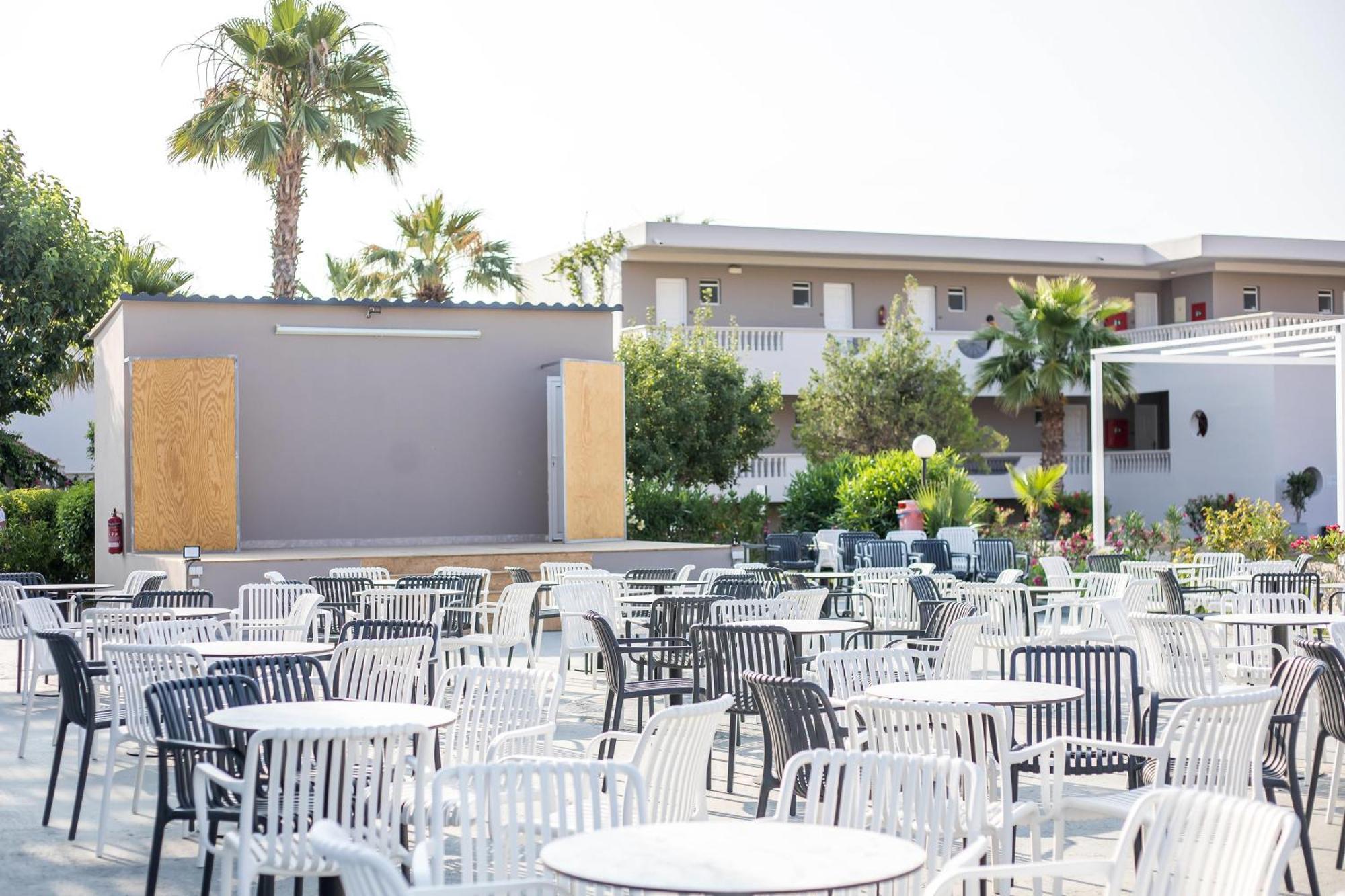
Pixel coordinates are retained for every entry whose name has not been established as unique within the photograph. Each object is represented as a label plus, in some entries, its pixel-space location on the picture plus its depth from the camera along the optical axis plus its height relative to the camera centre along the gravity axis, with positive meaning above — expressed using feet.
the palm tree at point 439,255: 97.55 +15.50
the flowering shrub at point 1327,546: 54.24 -1.81
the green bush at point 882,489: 78.48 +0.45
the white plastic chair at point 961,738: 16.84 -2.64
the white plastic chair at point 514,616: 36.24 -2.70
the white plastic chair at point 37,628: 31.83 -2.58
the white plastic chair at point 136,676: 22.49 -2.49
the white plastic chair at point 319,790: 15.38 -2.87
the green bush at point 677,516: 76.64 -0.75
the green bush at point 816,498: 82.58 +0.05
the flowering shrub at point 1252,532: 58.44 -1.37
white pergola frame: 62.49 +6.55
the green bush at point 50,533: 71.61 -1.26
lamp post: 76.07 +2.50
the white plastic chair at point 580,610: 36.19 -2.57
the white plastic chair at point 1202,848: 10.99 -2.56
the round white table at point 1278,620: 29.63 -2.45
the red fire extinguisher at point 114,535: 59.47 -1.12
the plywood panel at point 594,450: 62.23 +2.04
